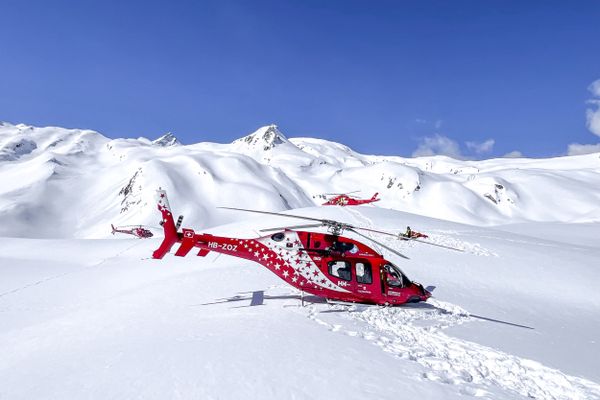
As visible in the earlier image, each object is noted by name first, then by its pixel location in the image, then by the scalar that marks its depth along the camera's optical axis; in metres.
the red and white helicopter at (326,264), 12.05
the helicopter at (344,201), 39.35
